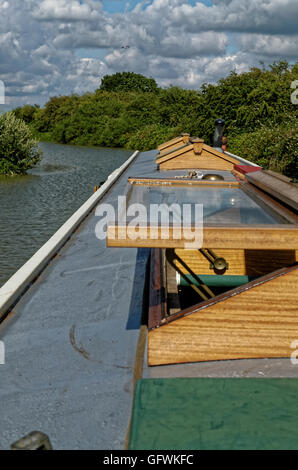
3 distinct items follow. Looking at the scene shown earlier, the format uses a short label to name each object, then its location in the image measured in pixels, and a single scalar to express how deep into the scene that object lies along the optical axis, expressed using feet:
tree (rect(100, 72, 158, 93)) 256.52
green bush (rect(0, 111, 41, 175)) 70.03
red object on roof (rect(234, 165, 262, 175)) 15.45
